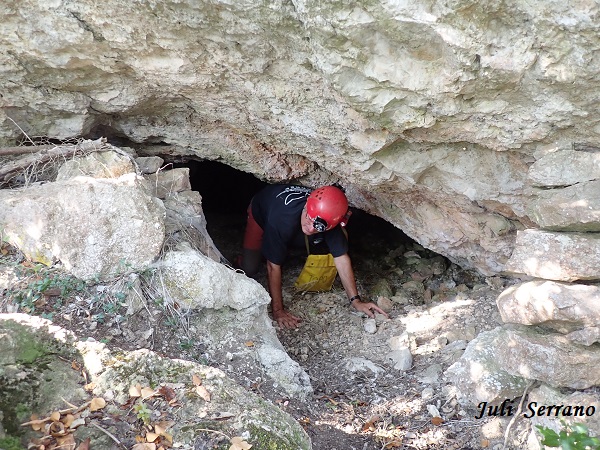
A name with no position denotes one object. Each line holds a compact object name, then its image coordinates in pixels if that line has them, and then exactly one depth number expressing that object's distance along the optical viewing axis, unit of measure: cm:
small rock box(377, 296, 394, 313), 444
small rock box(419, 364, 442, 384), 340
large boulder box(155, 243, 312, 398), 317
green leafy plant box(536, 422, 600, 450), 156
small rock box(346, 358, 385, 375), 360
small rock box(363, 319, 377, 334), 407
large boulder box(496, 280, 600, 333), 270
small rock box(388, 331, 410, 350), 376
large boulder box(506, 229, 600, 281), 280
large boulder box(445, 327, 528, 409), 294
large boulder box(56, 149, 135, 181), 359
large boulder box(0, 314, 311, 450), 213
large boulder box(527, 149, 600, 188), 284
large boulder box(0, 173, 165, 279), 314
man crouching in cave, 420
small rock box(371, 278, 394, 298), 477
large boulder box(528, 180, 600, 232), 279
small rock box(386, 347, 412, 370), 359
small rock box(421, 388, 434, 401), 325
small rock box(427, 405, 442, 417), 311
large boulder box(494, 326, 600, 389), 273
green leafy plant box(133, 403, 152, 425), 220
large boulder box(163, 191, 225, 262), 352
